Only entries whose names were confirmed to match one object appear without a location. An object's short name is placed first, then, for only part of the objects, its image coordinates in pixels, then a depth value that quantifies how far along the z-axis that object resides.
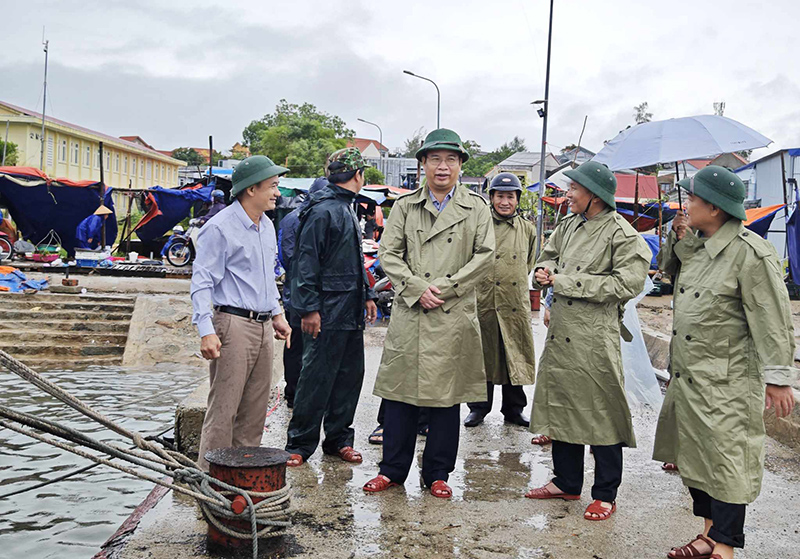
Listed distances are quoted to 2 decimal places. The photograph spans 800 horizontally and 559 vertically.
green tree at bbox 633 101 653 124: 71.61
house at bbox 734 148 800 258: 21.95
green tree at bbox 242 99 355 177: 56.75
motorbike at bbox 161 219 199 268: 16.27
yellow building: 43.53
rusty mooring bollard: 3.29
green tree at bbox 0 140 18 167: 36.16
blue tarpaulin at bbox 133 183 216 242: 18.25
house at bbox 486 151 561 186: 61.28
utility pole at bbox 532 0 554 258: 19.44
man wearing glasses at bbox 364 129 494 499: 4.05
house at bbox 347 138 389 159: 92.66
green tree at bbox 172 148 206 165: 90.25
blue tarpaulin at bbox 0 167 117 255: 17.70
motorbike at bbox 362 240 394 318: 12.15
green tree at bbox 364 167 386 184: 56.39
